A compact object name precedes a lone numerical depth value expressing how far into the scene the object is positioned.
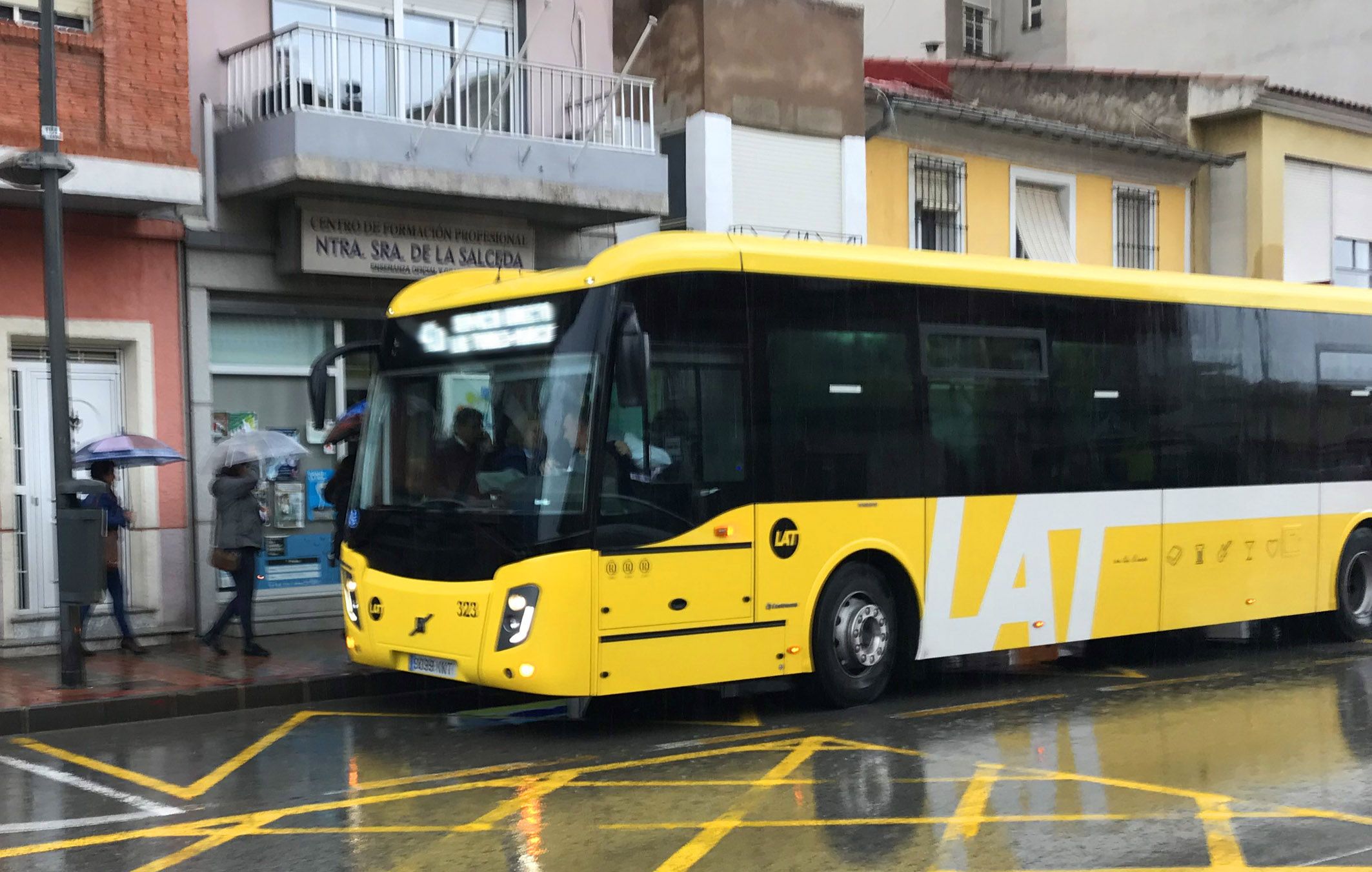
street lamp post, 10.99
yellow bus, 9.20
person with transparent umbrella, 12.72
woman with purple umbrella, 12.47
